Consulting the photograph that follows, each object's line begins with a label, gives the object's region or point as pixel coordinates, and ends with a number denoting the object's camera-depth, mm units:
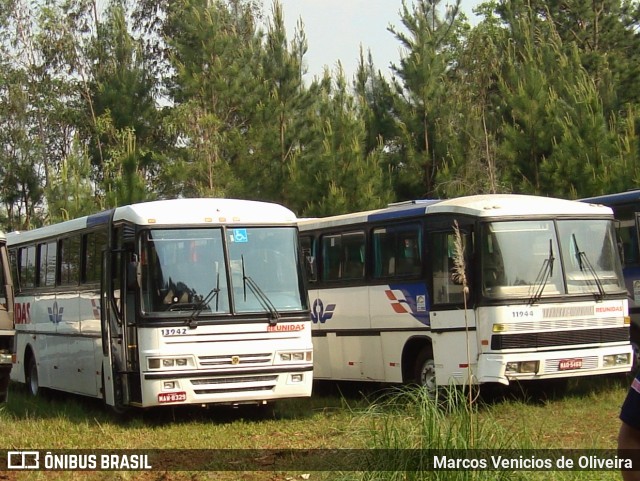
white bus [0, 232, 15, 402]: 13164
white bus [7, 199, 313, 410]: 12711
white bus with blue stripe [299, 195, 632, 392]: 13234
